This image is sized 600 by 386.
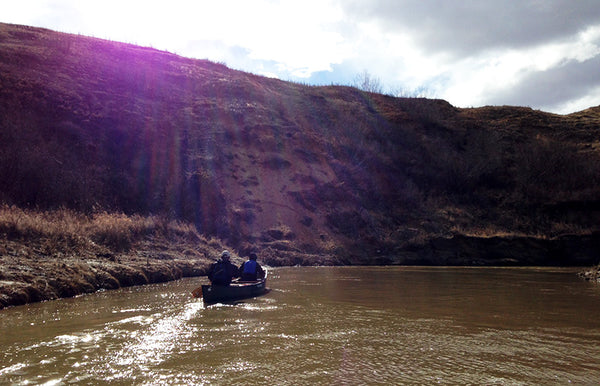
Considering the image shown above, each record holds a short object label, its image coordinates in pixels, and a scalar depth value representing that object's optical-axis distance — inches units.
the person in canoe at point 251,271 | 605.0
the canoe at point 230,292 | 510.4
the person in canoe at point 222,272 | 536.4
